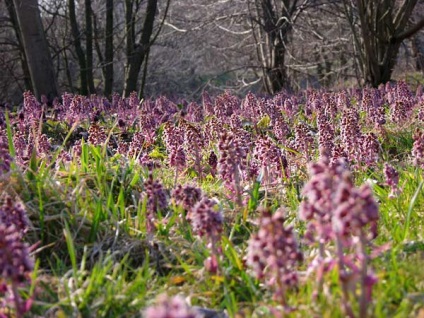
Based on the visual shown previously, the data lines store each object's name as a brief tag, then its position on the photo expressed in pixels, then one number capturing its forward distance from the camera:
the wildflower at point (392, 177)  7.37
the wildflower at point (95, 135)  10.80
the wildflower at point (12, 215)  5.71
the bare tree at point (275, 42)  36.19
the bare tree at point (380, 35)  27.81
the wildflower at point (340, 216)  3.95
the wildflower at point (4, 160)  7.57
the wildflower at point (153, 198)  6.59
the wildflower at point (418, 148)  8.23
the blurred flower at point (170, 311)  3.10
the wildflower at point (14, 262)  4.43
